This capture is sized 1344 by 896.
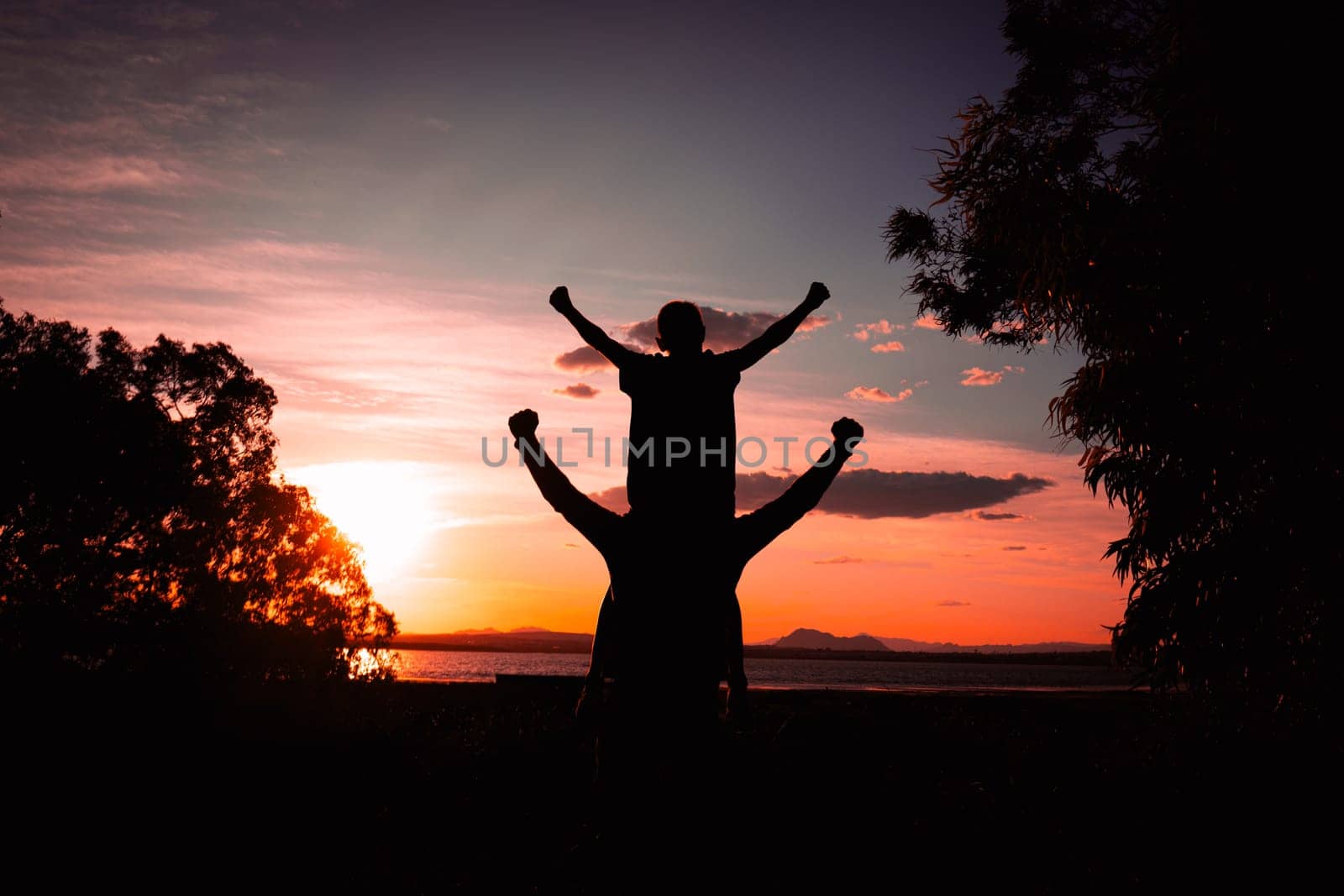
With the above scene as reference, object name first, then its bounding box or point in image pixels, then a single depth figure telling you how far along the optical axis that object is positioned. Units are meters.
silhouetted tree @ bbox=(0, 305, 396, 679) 21.94
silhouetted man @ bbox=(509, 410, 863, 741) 3.28
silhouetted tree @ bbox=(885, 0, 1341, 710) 10.12
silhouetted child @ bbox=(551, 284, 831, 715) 3.47
